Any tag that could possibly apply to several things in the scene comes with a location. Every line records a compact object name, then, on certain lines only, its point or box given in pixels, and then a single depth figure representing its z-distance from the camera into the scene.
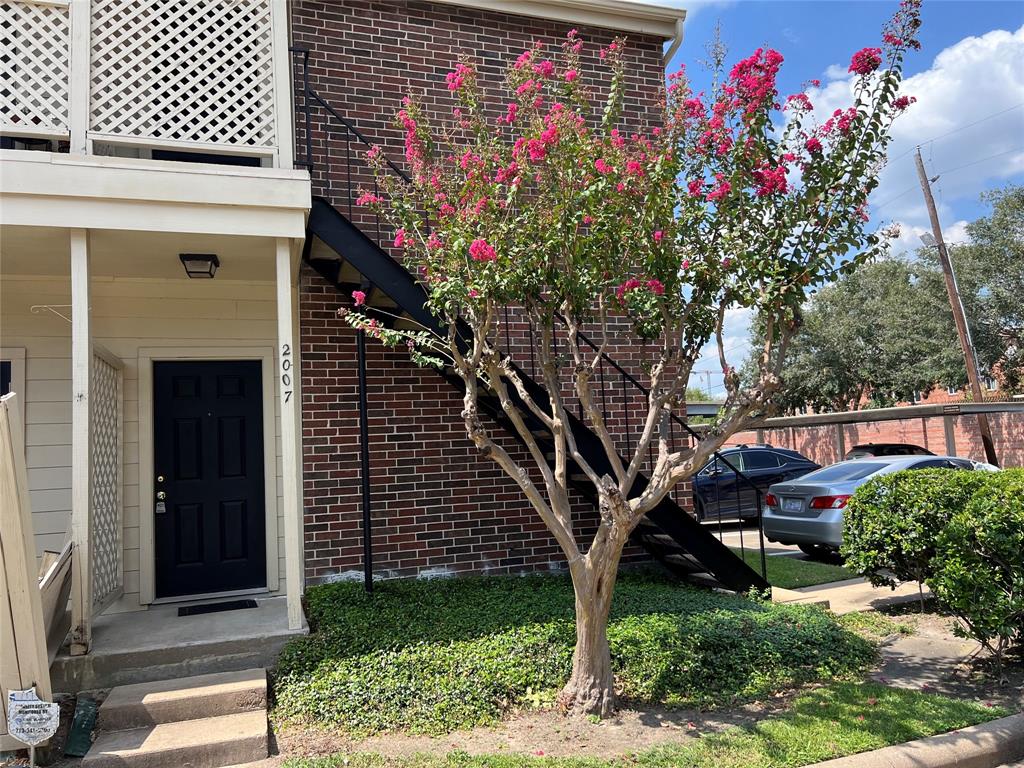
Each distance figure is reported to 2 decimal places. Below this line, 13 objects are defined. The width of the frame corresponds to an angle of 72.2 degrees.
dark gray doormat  5.53
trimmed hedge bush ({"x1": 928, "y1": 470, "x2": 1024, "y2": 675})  4.52
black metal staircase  5.43
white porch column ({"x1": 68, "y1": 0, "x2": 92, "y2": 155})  4.80
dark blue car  12.08
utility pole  17.73
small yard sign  3.30
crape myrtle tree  4.29
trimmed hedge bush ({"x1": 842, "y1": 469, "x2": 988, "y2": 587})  5.05
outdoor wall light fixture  5.55
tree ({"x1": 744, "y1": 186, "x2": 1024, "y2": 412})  21.22
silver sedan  8.44
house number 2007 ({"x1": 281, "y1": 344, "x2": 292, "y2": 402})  4.97
